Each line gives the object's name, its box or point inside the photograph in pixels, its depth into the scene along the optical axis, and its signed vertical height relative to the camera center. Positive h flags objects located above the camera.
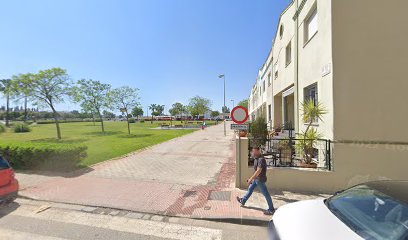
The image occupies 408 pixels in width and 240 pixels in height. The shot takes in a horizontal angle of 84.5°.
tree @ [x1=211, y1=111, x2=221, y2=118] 115.88 +4.86
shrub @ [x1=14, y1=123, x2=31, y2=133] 32.69 -0.70
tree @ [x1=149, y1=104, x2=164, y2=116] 103.47 +6.70
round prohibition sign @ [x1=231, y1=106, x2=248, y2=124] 6.73 +0.23
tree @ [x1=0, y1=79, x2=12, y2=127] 21.71 +3.13
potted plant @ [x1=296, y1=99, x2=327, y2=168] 6.96 -0.49
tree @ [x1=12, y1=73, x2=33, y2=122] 20.81 +3.59
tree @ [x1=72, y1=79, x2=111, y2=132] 28.89 +3.46
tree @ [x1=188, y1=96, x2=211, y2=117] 56.39 +4.51
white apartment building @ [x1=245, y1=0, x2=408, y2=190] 6.20 +0.87
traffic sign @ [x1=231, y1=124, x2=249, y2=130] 6.64 -0.13
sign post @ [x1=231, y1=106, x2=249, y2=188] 6.69 +0.14
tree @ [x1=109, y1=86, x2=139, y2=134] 28.00 +3.26
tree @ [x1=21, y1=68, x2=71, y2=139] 21.02 +3.67
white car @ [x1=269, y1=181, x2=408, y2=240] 2.33 -1.13
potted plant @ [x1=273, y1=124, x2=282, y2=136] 13.25 -0.46
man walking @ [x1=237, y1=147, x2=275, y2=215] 4.95 -1.27
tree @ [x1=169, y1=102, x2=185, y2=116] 72.13 +4.60
